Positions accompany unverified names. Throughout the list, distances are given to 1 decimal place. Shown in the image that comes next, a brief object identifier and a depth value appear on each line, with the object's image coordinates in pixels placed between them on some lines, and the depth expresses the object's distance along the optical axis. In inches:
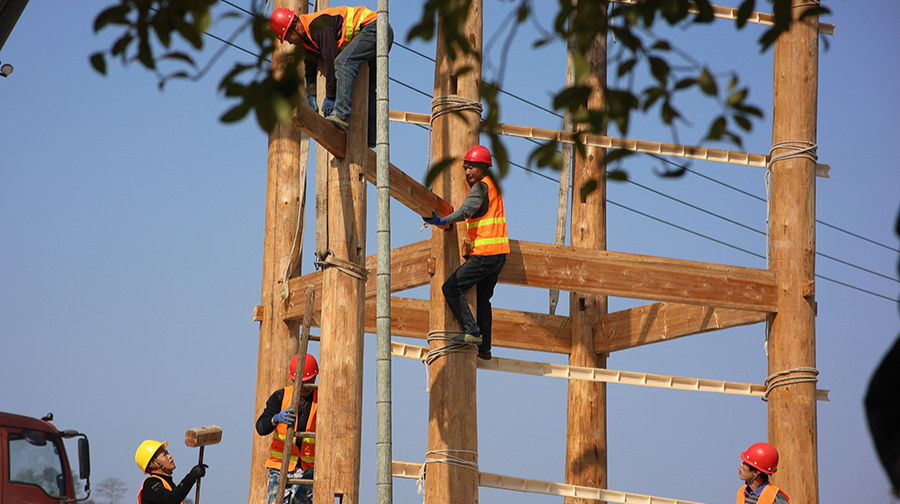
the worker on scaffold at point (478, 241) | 732.7
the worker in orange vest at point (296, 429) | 693.3
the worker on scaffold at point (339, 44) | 657.6
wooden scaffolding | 642.2
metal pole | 614.9
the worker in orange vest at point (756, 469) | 688.4
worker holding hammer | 684.1
